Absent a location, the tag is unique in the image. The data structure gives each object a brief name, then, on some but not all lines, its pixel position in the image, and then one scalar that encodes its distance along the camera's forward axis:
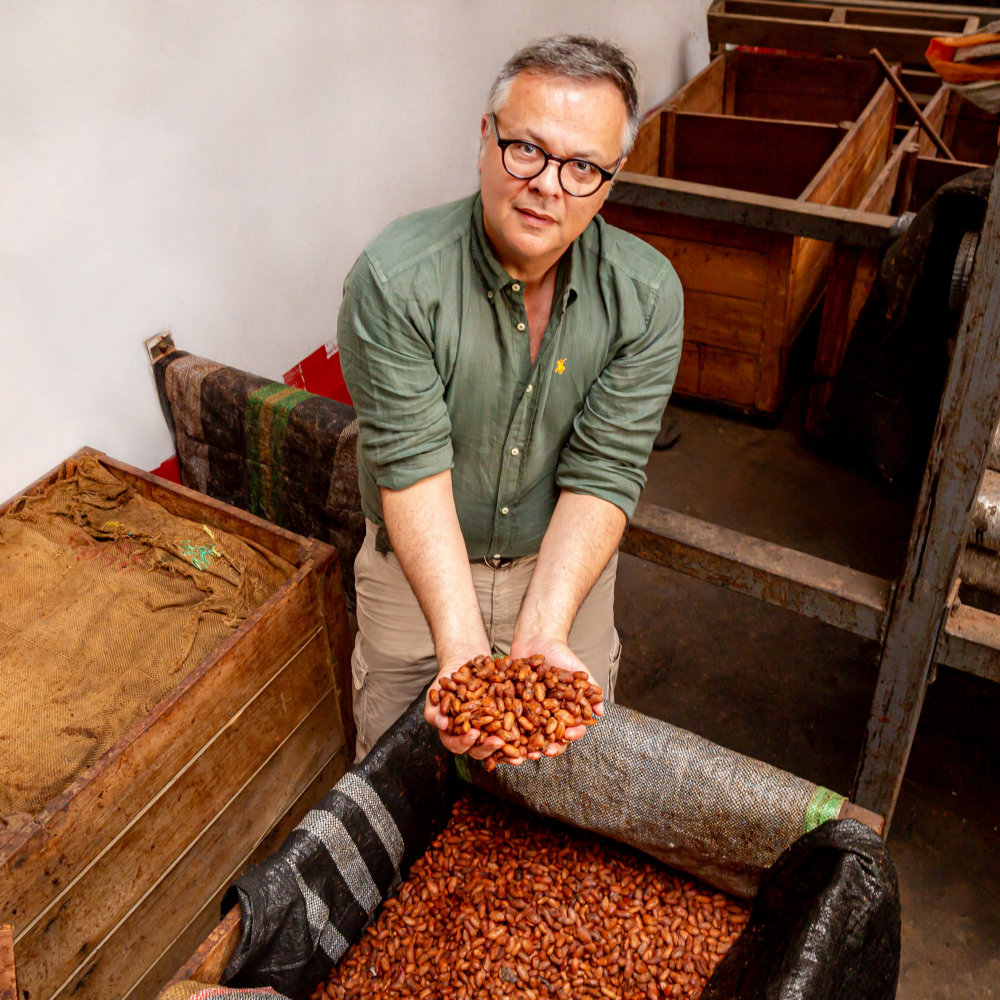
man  1.52
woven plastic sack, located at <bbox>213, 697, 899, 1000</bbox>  1.55
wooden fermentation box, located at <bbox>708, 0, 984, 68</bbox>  4.29
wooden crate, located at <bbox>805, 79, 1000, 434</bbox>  3.35
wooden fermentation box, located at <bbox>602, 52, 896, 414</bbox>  3.53
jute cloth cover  1.89
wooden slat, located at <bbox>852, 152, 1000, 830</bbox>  1.58
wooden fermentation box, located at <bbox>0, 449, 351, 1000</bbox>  1.70
